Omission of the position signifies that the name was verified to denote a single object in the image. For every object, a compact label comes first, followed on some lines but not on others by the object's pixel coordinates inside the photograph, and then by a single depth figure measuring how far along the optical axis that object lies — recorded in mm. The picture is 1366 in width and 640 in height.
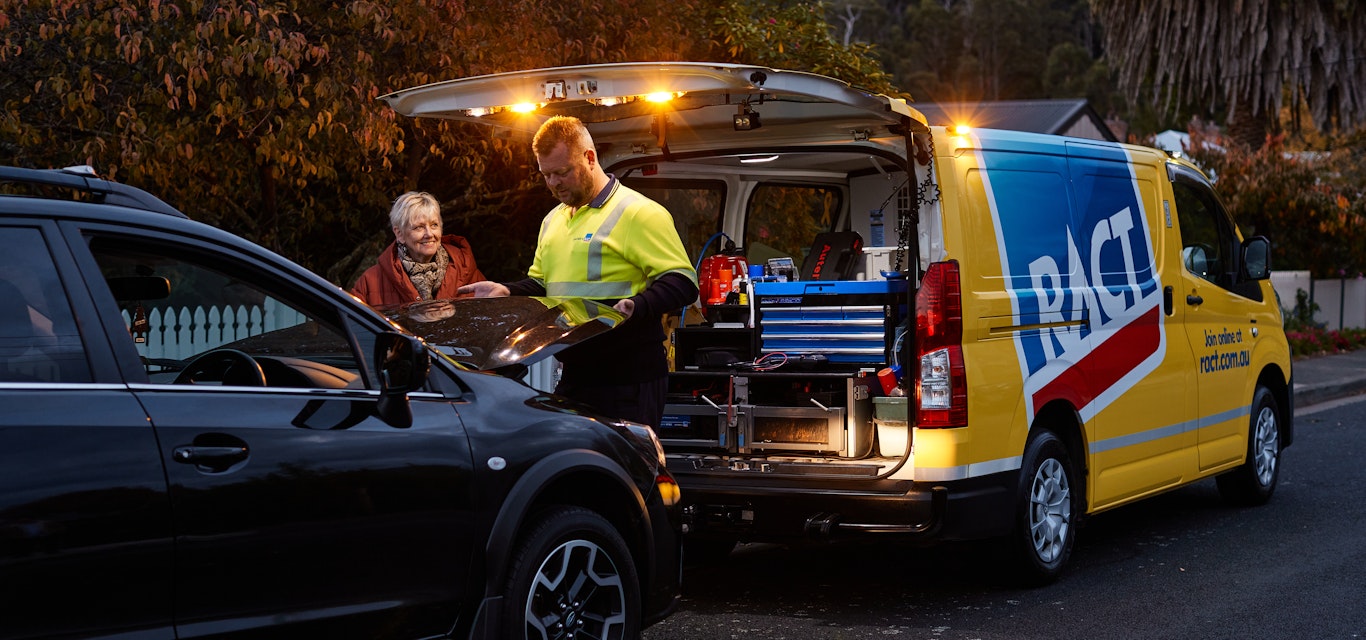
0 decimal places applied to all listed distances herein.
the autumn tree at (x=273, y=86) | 9172
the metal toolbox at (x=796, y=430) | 6703
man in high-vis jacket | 5863
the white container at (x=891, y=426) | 6449
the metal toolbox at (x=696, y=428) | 6992
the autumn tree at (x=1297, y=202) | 22500
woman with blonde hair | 7004
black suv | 3504
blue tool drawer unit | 6902
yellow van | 6336
